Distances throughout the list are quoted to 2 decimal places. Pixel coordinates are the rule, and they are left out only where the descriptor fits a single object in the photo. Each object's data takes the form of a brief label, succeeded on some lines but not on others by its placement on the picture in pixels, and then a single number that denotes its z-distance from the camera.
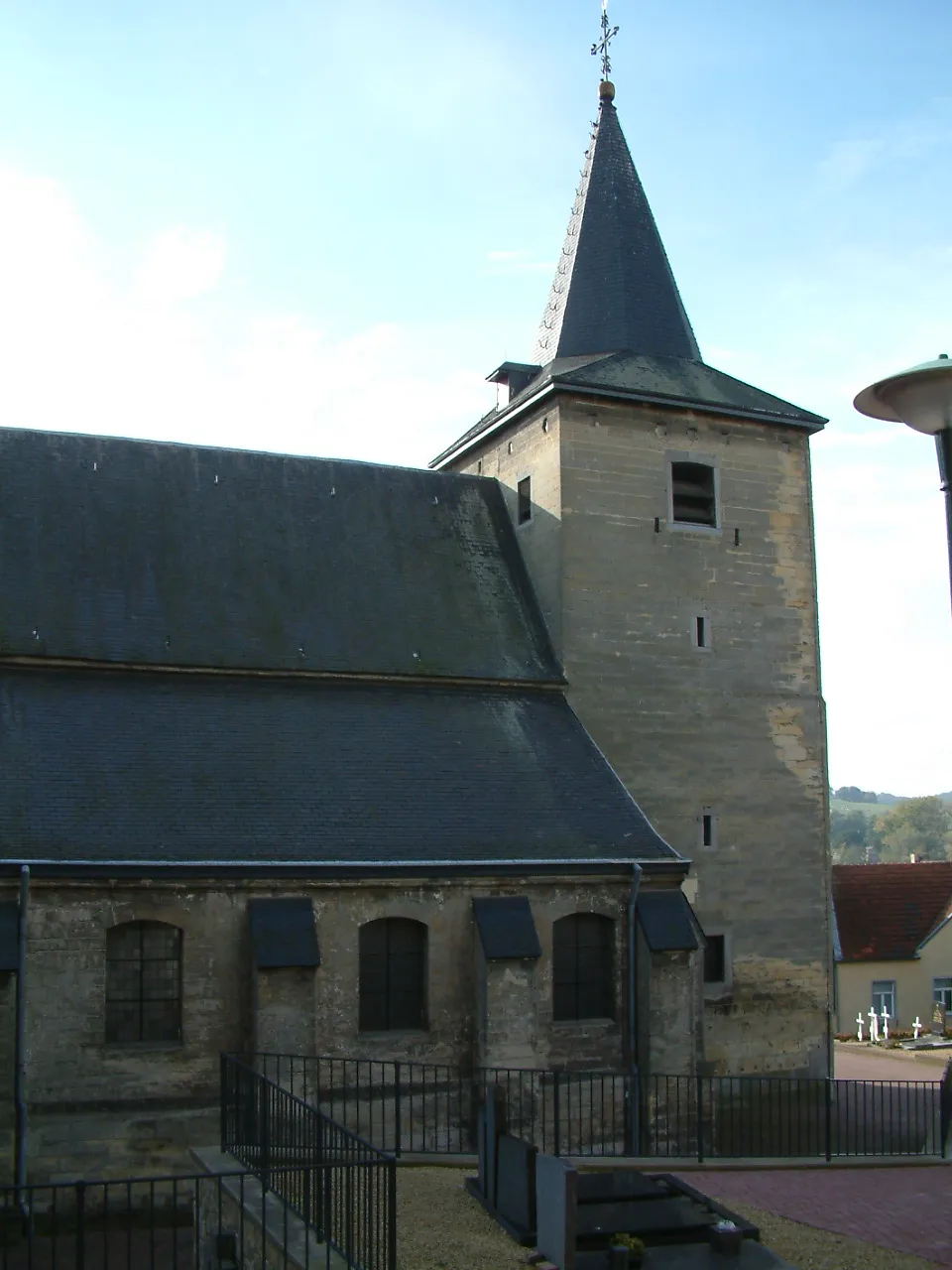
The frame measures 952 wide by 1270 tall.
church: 15.84
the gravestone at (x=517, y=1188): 10.28
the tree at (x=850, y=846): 170.45
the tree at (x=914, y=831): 150.62
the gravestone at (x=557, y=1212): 9.48
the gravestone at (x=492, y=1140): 11.12
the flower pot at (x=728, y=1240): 10.12
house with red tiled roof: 36.97
